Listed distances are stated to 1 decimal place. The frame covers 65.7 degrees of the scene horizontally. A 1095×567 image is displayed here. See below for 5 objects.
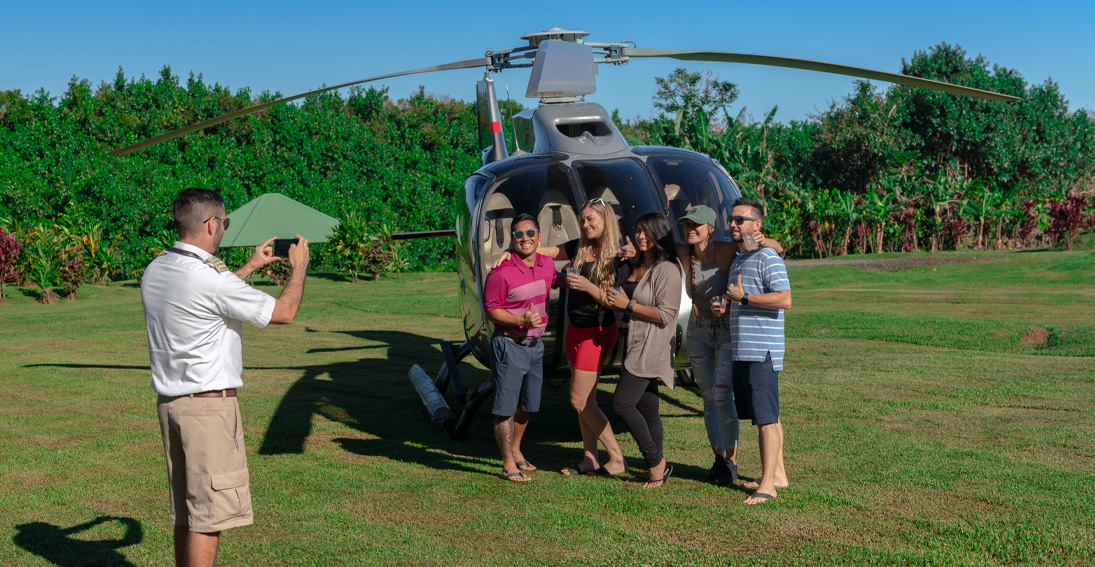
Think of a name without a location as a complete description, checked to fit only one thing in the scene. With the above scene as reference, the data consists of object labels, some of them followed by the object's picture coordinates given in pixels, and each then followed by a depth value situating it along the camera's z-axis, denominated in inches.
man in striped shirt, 194.4
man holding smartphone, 135.2
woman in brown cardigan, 205.3
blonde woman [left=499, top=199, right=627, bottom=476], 213.9
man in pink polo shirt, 216.1
